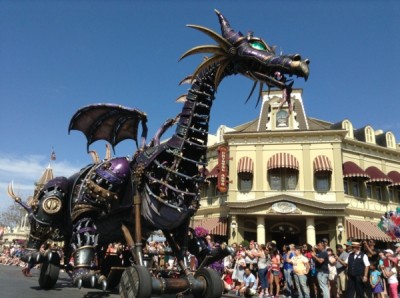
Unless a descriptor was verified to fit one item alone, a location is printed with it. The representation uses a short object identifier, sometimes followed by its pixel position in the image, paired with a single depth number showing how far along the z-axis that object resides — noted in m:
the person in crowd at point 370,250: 9.05
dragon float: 5.20
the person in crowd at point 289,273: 10.54
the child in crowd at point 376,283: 8.84
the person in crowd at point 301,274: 9.53
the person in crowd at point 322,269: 9.17
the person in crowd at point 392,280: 9.02
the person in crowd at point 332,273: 10.06
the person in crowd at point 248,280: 11.01
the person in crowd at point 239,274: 11.48
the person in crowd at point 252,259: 11.88
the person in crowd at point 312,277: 10.22
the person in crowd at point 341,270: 9.86
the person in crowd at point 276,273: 11.05
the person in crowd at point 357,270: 8.38
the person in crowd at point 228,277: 12.12
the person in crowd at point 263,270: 11.12
